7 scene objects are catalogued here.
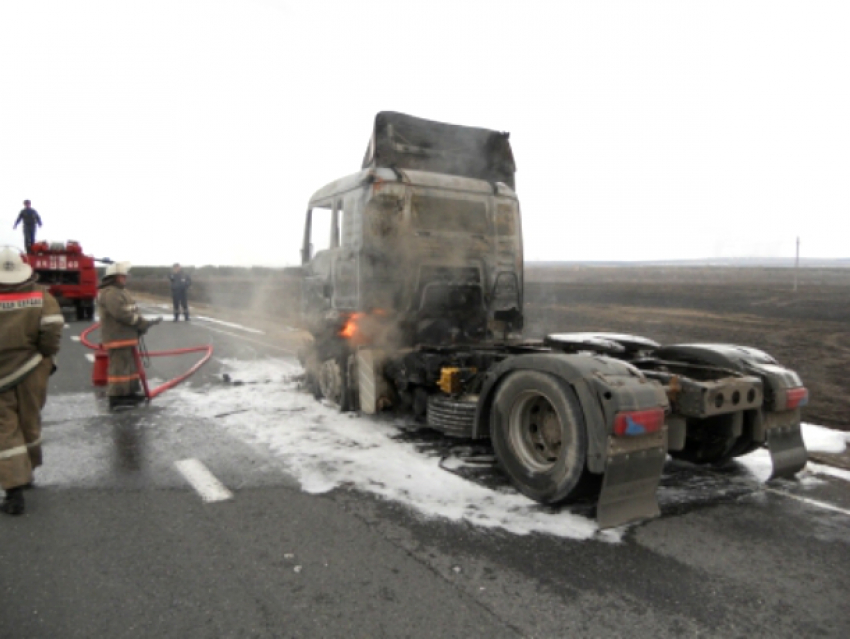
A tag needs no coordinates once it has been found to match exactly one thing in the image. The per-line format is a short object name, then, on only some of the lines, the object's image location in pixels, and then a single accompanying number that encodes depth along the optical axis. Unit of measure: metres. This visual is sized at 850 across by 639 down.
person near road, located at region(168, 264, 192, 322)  17.23
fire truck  17.58
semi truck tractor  3.91
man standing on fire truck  17.97
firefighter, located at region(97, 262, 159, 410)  6.69
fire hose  7.23
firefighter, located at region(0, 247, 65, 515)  4.01
